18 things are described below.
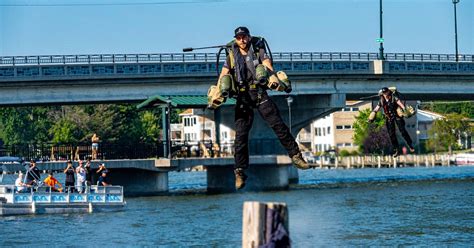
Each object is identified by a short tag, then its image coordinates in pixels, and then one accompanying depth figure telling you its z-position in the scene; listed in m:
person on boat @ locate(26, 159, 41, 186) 58.95
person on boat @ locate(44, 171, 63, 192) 60.93
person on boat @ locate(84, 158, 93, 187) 62.54
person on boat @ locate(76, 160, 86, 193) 60.75
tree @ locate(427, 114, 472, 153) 120.62
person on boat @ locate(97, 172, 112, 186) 62.71
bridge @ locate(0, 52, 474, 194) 80.44
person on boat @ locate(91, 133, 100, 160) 75.12
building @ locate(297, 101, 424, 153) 184.12
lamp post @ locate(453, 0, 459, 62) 114.56
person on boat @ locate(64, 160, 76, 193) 60.51
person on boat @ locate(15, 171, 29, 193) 59.41
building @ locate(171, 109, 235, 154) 106.88
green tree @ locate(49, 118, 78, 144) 152.00
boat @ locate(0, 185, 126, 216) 59.88
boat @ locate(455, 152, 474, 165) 167.75
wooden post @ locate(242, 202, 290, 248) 13.54
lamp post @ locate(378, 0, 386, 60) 87.60
